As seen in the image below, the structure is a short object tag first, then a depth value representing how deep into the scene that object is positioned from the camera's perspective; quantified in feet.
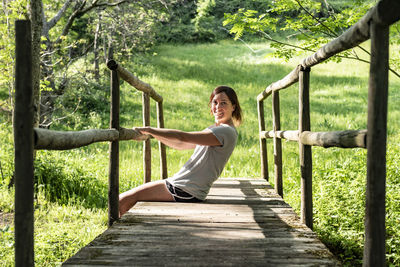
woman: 19.04
